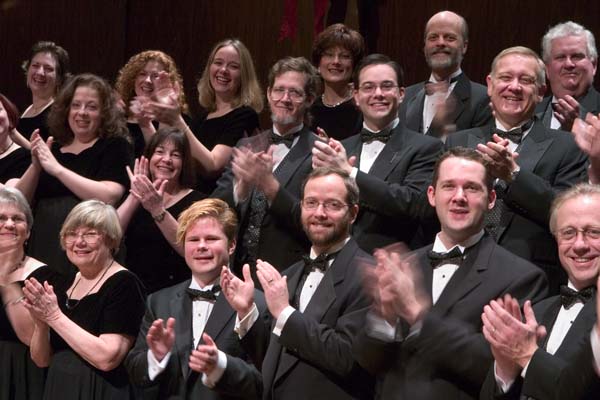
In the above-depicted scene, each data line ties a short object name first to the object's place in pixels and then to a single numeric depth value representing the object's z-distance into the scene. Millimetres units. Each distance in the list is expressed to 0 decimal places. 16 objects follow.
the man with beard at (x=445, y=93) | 8720
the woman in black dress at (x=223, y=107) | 9442
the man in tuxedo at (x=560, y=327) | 5451
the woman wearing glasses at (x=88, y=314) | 7809
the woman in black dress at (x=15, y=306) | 8238
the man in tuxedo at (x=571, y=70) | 8577
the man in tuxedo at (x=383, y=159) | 7610
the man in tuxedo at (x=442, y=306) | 6090
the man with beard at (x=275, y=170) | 8012
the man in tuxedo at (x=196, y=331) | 6906
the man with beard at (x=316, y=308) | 6583
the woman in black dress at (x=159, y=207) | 8689
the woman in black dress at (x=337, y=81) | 9261
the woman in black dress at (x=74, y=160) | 9118
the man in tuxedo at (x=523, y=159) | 7079
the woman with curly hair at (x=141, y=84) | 10081
